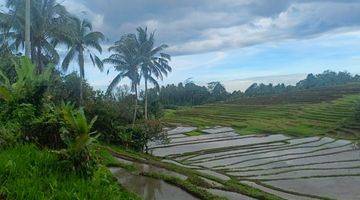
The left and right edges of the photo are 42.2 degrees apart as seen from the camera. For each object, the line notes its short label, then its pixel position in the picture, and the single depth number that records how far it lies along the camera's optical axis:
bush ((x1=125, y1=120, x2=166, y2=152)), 26.22
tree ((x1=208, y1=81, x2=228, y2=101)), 91.03
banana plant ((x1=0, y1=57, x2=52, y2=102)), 9.37
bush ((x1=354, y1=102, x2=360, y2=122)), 44.69
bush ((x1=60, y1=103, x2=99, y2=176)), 6.33
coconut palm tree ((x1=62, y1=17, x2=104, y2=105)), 34.53
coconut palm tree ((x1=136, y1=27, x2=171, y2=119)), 38.28
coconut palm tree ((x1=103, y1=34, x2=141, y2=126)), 37.81
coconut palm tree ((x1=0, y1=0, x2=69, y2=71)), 26.34
